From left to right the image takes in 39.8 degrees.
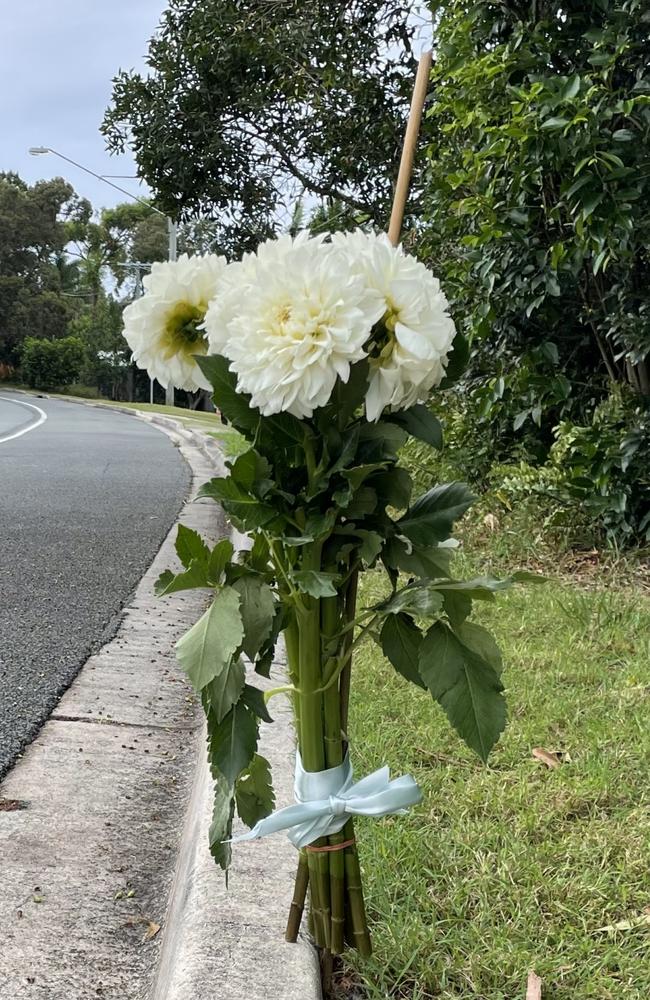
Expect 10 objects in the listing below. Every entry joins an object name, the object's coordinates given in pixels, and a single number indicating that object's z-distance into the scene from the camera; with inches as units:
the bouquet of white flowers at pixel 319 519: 44.8
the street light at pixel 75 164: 754.8
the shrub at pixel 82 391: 1547.7
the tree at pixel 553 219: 140.0
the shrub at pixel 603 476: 162.2
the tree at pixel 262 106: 276.8
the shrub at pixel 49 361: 1499.8
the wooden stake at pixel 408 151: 58.1
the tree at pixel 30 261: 1596.9
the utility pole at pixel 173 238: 958.3
